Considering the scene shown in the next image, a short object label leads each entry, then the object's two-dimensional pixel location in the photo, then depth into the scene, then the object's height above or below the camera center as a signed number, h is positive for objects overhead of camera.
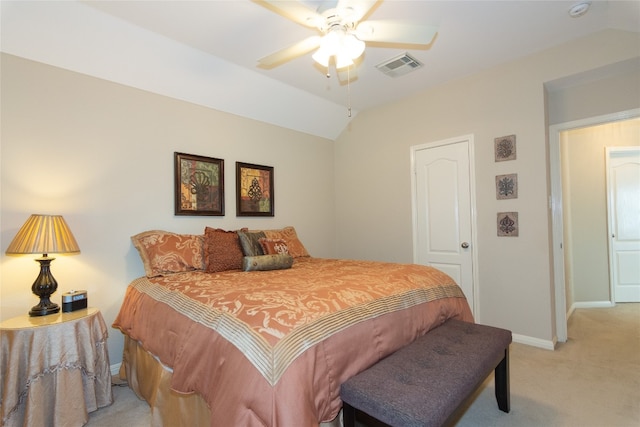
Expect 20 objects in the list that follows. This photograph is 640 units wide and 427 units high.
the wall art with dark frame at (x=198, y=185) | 2.93 +0.36
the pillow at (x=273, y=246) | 2.88 -0.27
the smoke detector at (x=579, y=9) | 2.15 +1.50
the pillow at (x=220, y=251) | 2.56 -0.28
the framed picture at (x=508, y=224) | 2.96 -0.10
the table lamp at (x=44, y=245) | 1.88 -0.14
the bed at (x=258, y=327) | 1.13 -0.53
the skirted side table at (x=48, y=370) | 1.68 -0.87
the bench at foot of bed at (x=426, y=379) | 1.12 -0.71
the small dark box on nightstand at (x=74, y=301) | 2.05 -0.54
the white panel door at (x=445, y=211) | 3.31 +0.05
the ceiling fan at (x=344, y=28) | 1.63 +1.13
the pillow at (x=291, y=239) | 3.30 -0.24
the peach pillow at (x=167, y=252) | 2.43 -0.26
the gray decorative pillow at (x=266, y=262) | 2.55 -0.38
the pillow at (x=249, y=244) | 2.78 -0.23
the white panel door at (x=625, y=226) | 4.22 -0.21
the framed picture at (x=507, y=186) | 2.96 +0.28
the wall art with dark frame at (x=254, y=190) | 3.44 +0.35
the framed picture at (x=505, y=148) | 2.98 +0.67
